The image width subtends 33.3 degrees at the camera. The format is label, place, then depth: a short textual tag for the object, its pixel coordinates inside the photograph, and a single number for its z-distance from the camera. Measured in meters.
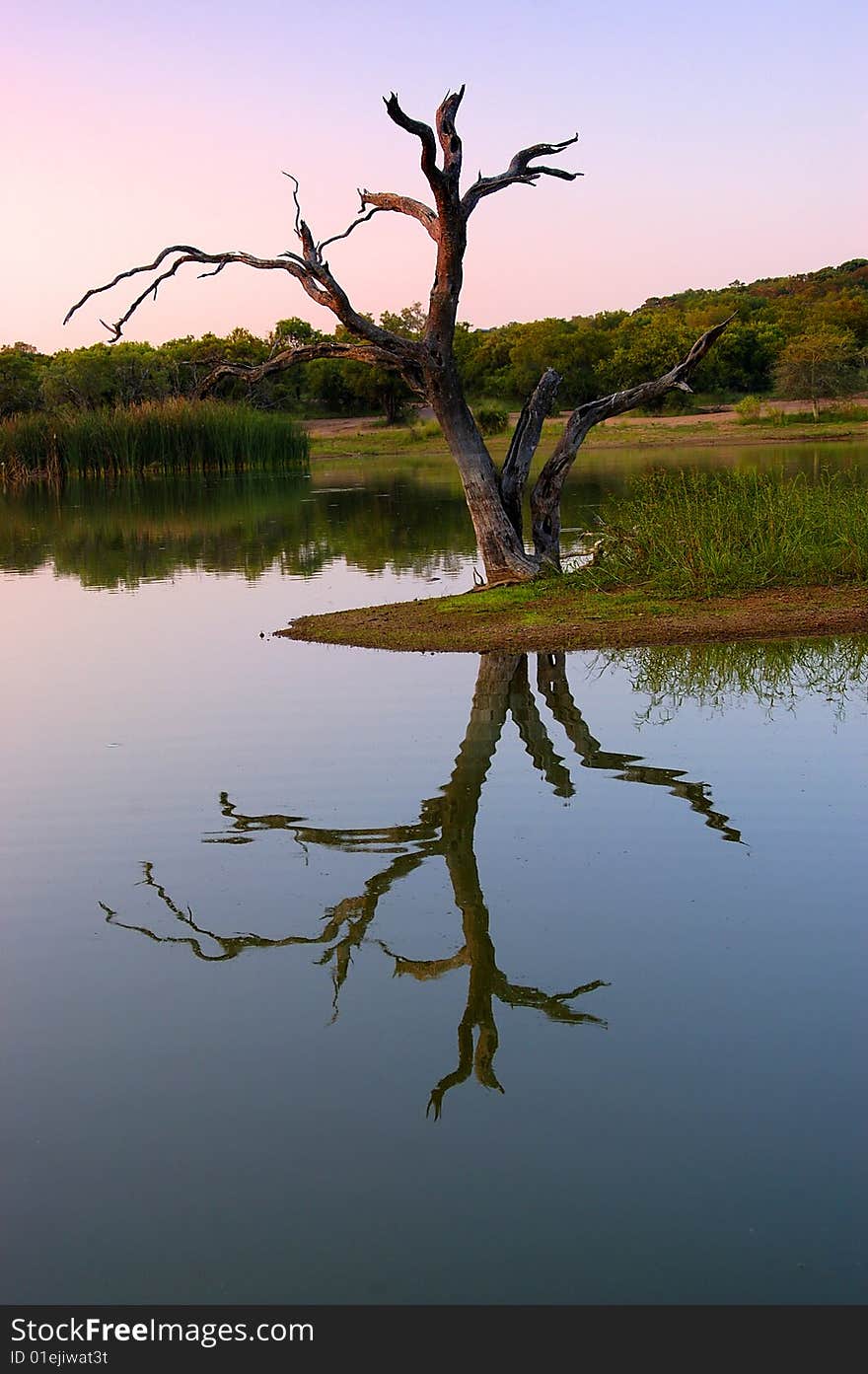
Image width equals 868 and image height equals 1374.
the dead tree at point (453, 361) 13.44
